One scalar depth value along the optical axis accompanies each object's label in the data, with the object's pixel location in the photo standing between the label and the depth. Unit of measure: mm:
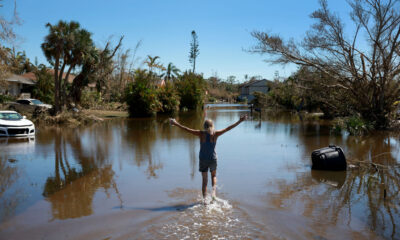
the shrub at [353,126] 17750
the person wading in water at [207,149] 6160
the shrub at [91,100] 34031
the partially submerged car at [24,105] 26234
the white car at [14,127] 15797
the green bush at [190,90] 44594
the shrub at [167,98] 35031
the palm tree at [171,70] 57831
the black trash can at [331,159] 9117
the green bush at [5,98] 27239
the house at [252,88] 86188
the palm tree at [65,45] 22516
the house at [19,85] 35750
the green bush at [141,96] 31094
